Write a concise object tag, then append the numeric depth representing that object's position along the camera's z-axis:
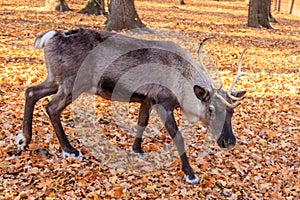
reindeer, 5.00
